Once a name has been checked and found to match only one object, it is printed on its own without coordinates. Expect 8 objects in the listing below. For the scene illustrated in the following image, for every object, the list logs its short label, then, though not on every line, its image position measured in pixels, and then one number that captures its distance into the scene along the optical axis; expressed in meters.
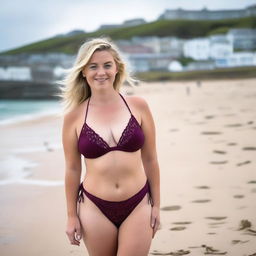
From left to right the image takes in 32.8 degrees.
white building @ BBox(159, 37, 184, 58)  94.28
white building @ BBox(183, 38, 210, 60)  84.81
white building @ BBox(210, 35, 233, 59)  83.00
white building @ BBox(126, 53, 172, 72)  82.41
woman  2.50
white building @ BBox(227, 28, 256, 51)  82.56
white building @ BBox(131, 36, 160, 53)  98.13
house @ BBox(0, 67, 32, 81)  72.80
